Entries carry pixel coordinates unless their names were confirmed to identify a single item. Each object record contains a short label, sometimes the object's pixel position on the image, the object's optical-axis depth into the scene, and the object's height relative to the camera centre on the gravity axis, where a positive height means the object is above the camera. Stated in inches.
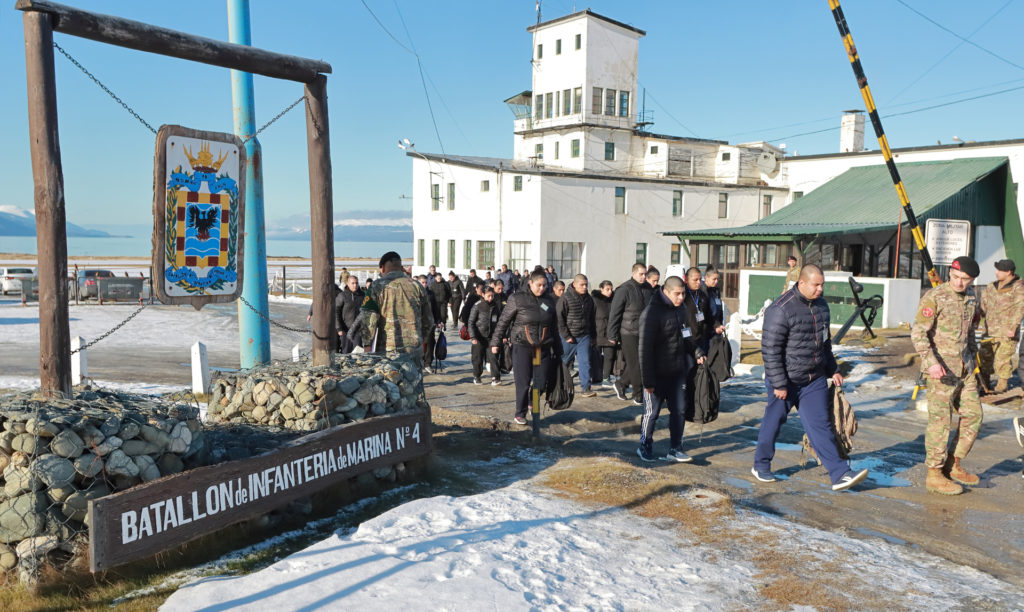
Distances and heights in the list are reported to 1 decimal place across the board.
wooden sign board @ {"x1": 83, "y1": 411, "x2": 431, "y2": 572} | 172.1 -61.6
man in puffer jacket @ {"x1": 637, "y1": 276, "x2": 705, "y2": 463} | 302.8 -42.4
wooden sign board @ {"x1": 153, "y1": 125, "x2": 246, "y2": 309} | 230.6 +11.6
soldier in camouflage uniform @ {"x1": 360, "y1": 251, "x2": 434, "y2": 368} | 329.7 -25.5
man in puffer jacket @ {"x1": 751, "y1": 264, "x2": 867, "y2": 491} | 261.6 -36.4
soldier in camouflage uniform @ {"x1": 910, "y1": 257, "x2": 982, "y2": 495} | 267.4 -37.5
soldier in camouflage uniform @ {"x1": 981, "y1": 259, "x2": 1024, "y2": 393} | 419.8 -32.4
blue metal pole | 345.4 +13.2
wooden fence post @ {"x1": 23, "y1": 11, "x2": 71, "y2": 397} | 193.6 +12.1
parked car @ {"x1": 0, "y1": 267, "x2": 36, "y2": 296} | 1342.3 -50.8
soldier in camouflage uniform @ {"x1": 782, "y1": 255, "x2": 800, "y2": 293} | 616.7 -16.5
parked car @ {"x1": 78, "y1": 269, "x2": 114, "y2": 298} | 1113.4 -50.5
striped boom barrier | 465.7 +106.0
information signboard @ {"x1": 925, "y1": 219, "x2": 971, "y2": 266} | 582.9 +12.8
